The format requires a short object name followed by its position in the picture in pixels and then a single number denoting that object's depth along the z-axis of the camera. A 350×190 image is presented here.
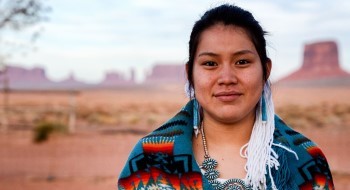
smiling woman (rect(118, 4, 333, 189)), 2.19
